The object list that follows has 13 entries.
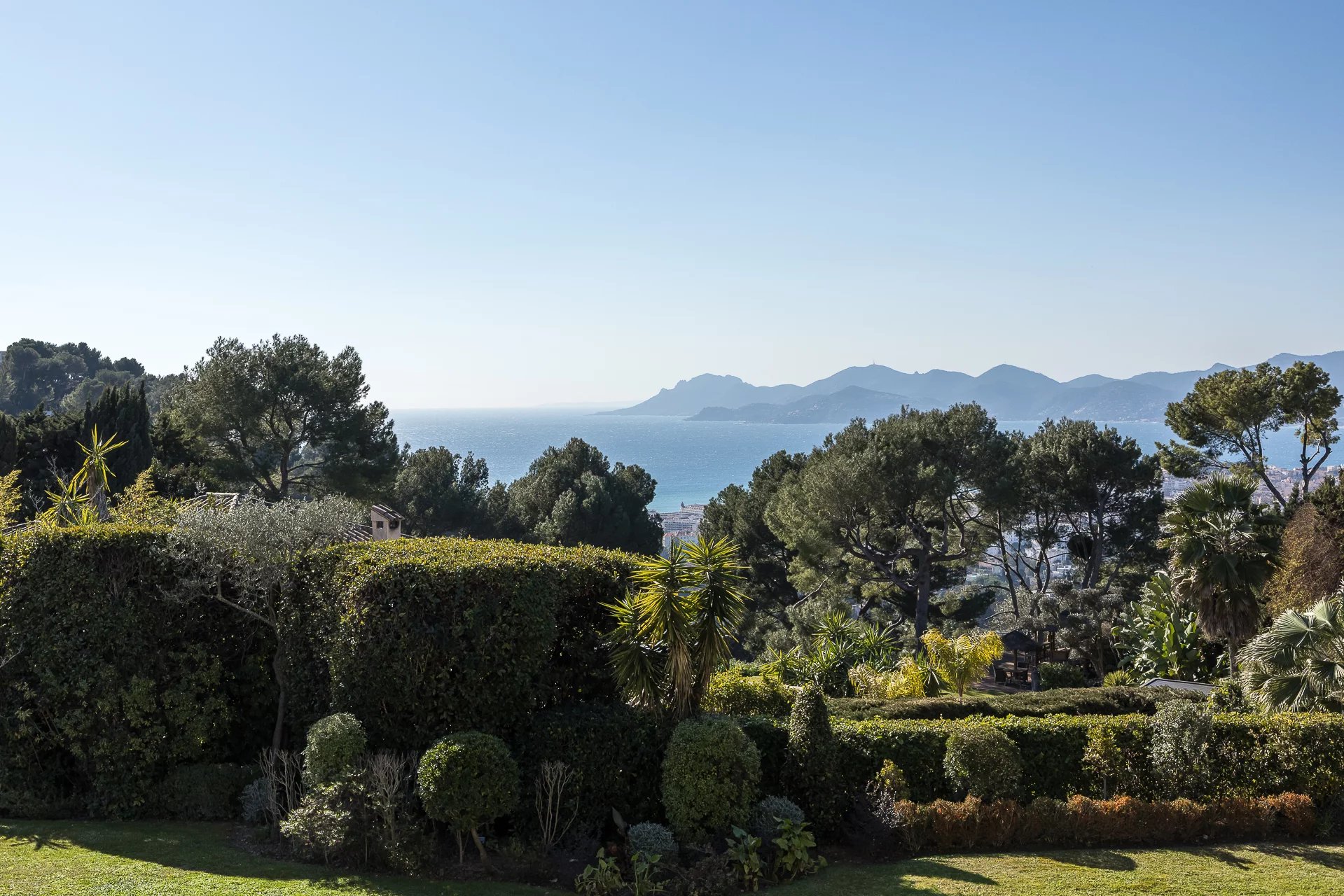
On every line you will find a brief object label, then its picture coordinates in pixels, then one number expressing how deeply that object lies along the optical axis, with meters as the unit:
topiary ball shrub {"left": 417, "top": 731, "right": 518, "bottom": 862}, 7.66
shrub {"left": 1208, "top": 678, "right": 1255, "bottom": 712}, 11.86
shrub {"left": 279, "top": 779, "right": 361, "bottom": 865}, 7.66
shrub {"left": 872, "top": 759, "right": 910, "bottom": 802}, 8.85
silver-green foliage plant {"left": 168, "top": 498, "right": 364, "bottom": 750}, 9.48
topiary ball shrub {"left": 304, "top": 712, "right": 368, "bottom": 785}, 7.98
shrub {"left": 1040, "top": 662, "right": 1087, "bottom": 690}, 24.16
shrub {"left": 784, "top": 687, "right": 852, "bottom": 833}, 8.73
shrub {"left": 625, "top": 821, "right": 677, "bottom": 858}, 7.69
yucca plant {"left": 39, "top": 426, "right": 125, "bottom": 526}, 11.75
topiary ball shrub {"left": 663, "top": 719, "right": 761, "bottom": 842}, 8.14
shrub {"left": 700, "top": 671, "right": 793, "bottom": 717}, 11.52
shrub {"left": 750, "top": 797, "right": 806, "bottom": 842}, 8.17
